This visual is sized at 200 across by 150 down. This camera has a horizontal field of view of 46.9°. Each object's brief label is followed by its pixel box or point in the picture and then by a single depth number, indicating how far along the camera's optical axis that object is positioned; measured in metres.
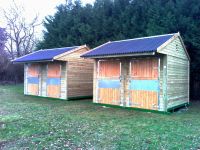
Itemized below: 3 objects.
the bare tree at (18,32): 30.56
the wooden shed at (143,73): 9.76
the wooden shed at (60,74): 14.07
